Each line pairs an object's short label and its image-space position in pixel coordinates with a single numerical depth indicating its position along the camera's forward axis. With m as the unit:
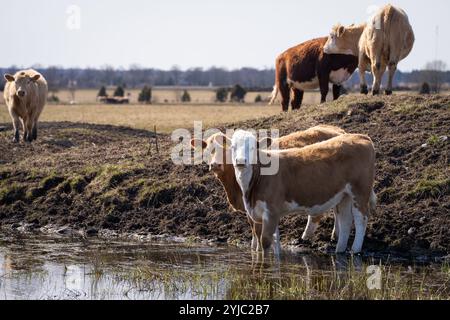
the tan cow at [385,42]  18.41
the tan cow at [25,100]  22.98
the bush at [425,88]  33.76
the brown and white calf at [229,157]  12.08
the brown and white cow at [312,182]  11.63
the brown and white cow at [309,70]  21.30
